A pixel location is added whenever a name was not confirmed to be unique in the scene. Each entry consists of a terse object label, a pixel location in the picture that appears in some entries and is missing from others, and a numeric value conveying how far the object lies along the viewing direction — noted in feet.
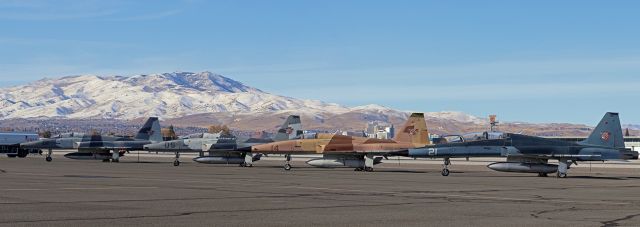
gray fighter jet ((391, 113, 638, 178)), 145.07
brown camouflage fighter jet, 172.04
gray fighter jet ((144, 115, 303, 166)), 200.44
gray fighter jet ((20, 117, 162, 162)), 238.07
